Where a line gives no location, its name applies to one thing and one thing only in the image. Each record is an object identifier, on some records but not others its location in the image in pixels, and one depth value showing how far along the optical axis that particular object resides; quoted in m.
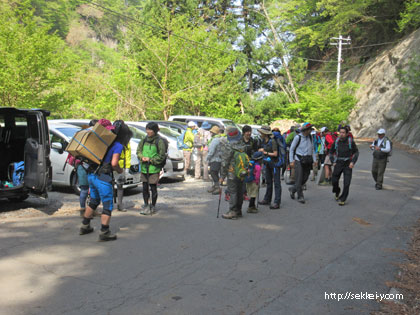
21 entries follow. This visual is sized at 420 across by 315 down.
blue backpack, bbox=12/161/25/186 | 7.84
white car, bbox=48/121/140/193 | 9.48
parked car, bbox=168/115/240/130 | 15.83
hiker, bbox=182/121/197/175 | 12.86
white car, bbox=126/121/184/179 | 11.88
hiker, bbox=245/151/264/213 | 8.12
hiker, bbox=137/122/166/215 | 7.63
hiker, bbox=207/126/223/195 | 10.18
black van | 7.41
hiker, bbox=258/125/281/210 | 8.60
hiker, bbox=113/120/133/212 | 6.21
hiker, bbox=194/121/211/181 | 12.73
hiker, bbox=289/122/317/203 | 9.07
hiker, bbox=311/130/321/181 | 12.13
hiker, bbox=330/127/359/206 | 9.04
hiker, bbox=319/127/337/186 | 10.88
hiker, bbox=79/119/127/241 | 5.79
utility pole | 36.02
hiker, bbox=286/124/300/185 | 10.86
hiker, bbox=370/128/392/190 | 11.23
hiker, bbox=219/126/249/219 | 7.49
